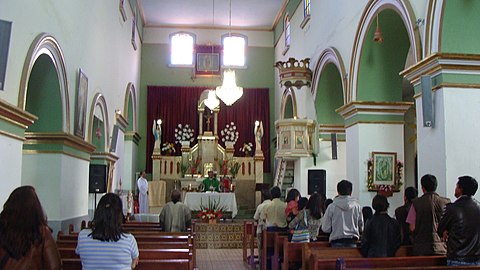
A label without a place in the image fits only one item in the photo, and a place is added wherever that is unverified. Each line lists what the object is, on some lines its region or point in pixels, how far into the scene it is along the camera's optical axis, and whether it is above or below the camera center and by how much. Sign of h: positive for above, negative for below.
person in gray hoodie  7.06 -0.31
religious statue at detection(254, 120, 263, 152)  22.34 +2.31
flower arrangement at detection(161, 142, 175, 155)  22.64 +1.77
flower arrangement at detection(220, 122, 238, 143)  23.59 +2.50
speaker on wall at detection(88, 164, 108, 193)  12.56 +0.28
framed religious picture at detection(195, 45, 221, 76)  23.89 +5.59
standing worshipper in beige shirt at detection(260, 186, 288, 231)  9.44 -0.33
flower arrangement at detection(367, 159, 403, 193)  10.86 +0.24
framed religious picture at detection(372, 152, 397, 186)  10.88 +0.51
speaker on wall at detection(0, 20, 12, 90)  6.52 +1.71
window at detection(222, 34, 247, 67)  24.30 +6.17
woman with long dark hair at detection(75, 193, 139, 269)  4.04 -0.37
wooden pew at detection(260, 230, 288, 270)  8.95 -0.82
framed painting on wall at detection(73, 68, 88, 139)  11.37 +1.80
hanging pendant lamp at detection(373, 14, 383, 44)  9.66 +2.71
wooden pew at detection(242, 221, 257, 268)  11.02 -0.89
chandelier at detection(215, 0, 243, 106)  18.38 +3.37
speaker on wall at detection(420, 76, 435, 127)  7.72 +1.29
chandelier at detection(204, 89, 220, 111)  20.95 +3.43
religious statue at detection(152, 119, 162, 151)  22.28 +2.37
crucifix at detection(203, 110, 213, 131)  23.01 +3.14
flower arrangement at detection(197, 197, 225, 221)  15.29 -0.51
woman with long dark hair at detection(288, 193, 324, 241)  7.60 -0.30
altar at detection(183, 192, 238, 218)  16.64 -0.22
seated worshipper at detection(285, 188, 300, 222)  8.77 -0.16
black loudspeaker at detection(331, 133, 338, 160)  14.81 +1.26
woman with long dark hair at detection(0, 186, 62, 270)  3.62 -0.25
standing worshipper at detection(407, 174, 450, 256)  5.98 -0.25
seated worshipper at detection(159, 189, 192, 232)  9.34 -0.40
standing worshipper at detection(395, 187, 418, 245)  7.00 -0.24
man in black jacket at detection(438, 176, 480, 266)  5.20 -0.28
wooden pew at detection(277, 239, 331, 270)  6.83 -0.72
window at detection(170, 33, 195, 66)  24.08 +6.12
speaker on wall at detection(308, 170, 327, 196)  14.34 +0.35
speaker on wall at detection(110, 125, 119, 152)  15.50 +1.45
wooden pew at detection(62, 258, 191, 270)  5.24 -0.68
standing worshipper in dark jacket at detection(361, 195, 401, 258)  6.09 -0.43
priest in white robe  18.53 -0.07
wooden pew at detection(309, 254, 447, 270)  5.18 -0.64
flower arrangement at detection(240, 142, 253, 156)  23.13 +1.84
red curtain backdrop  23.50 +3.36
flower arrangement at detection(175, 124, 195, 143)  23.33 +2.45
